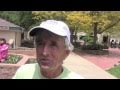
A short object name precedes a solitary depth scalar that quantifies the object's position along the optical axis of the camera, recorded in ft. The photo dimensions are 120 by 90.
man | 1.49
